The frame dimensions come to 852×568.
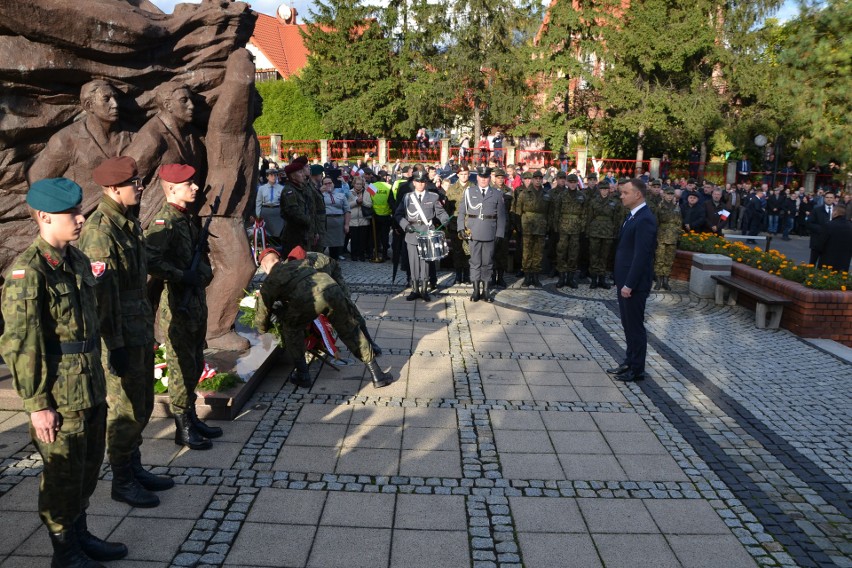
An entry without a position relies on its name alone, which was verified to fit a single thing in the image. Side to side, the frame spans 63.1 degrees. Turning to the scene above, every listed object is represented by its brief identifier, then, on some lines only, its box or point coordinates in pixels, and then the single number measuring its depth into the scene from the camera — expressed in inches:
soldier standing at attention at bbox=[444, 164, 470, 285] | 456.8
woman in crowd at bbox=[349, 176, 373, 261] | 525.3
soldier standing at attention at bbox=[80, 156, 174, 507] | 152.5
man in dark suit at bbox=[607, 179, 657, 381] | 262.5
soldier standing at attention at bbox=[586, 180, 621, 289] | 457.4
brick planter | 347.9
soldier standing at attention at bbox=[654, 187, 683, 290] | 451.2
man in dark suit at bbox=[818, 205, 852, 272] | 434.9
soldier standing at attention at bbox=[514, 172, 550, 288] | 458.9
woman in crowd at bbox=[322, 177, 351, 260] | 500.4
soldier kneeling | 239.1
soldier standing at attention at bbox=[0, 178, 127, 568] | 124.0
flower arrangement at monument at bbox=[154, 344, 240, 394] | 221.5
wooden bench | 357.4
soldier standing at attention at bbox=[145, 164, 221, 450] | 182.9
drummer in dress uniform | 394.3
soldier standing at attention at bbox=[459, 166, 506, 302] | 401.1
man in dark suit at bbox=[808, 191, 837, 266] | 458.9
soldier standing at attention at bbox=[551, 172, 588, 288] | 462.3
